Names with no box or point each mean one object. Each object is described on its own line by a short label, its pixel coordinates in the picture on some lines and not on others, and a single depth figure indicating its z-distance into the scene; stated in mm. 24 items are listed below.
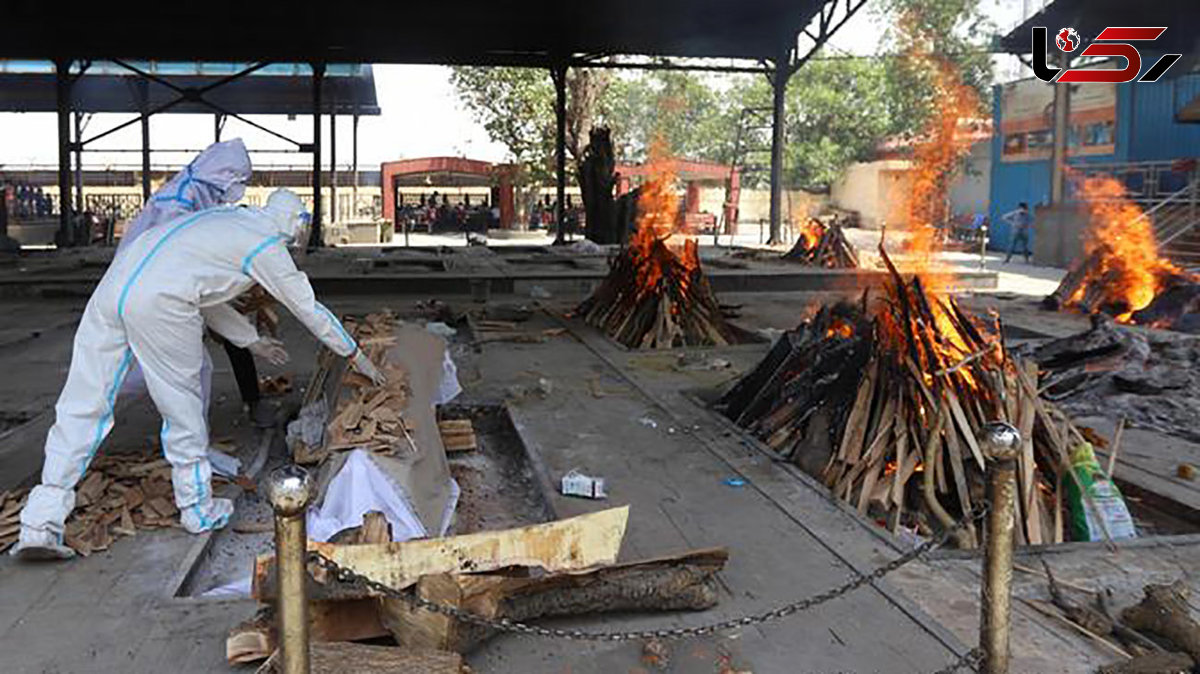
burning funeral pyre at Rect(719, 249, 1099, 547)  5316
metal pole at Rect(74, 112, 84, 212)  29762
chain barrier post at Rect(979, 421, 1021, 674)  3061
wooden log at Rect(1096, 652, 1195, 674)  3371
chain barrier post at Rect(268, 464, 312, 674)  2617
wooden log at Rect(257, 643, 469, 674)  3076
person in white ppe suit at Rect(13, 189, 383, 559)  4383
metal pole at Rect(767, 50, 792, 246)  23500
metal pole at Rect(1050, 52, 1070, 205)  23331
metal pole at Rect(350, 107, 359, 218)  34500
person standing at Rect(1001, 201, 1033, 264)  25797
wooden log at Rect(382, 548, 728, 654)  3391
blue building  23672
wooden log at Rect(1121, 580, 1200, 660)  3559
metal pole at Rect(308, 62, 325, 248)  22359
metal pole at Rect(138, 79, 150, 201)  27734
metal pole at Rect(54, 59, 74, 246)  21750
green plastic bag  5102
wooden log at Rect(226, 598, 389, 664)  3303
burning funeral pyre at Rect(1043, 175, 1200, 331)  12352
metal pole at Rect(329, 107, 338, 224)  26281
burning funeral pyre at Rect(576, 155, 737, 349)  10711
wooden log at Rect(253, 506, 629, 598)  3578
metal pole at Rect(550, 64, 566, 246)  23531
